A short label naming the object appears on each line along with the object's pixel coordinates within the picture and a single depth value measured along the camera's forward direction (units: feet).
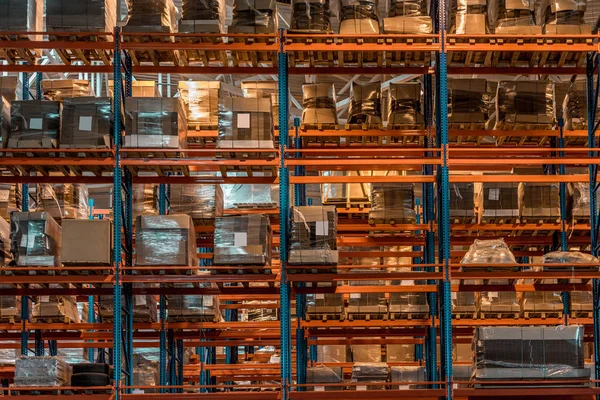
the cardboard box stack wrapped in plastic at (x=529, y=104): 59.77
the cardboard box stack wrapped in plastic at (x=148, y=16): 53.88
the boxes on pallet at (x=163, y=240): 51.90
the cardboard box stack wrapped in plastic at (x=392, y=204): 63.72
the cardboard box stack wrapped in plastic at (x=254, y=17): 54.39
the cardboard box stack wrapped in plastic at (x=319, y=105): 63.98
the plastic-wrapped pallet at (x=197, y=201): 64.34
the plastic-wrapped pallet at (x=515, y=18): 55.16
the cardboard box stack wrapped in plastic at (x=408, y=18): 55.06
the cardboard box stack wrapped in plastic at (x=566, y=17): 55.26
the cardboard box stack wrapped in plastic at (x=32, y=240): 51.78
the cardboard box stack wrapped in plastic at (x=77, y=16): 53.52
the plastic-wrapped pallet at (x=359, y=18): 55.72
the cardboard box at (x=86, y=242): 50.85
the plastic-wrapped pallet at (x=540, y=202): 64.34
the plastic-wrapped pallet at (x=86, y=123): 52.44
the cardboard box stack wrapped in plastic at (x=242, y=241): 51.39
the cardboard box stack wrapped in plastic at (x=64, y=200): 66.80
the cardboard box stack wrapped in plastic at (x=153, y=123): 52.80
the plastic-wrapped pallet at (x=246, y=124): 52.95
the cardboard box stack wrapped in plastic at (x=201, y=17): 54.13
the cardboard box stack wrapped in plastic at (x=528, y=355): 49.42
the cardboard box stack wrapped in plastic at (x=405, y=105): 61.05
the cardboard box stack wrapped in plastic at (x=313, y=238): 51.37
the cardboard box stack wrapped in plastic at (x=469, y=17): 55.01
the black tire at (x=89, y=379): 51.83
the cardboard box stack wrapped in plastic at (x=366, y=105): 62.95
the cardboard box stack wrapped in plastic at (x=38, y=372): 50.42
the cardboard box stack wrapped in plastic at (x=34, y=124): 52.37
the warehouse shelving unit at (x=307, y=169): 51.42
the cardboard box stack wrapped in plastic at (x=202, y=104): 65.16
